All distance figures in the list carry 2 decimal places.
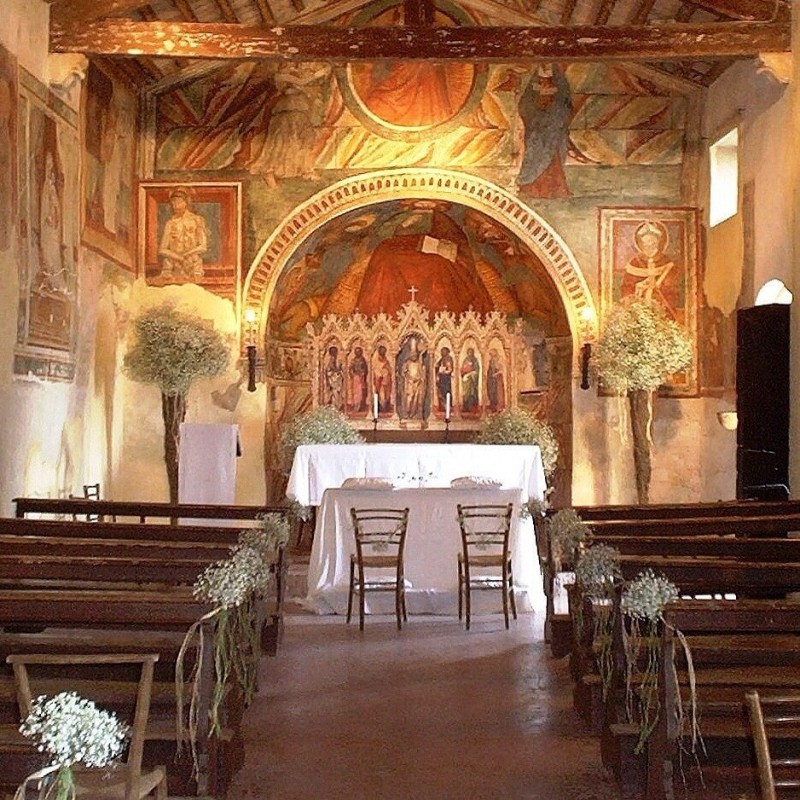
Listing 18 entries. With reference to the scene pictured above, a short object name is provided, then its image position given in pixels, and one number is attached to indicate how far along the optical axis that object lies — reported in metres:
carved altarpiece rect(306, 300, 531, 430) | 15.55
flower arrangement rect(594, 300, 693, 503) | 13.54
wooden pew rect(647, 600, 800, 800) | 4.71
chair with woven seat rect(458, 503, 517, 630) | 9.52
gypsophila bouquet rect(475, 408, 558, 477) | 13.48
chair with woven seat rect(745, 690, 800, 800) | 3.19
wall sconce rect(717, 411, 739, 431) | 12.68
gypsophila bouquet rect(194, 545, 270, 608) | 5.26
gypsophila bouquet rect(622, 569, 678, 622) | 4.89
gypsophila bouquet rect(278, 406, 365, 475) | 13.13
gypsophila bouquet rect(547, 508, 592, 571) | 6.86
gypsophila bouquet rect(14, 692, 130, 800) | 3.29
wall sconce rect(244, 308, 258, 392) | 14.40
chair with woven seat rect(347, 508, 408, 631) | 9.44
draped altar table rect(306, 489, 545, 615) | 10.23
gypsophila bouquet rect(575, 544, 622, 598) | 5.74
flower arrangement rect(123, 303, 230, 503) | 12.83
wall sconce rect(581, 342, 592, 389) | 14.45
